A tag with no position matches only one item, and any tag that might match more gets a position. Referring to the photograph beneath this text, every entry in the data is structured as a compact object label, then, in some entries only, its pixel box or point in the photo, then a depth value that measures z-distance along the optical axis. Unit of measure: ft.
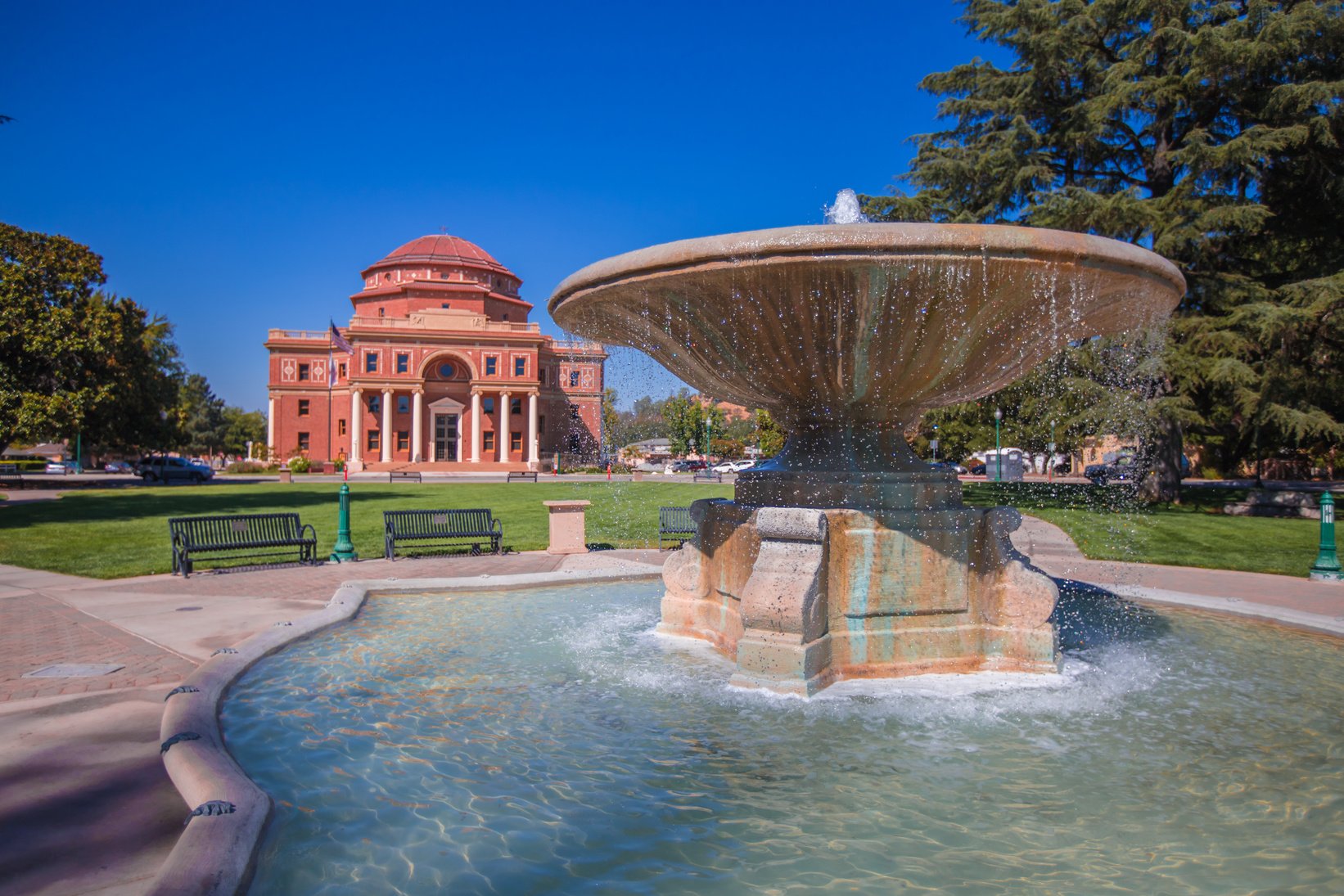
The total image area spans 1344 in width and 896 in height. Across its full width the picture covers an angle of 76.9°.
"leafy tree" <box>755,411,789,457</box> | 197.06
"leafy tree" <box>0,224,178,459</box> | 94.48
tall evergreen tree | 64.13
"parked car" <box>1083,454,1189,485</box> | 79.41
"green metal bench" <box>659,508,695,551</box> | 45.50
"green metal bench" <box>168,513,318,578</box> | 35.45
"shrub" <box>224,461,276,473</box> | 204.64
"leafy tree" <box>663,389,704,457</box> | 253.03
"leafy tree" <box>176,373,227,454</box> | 306.35
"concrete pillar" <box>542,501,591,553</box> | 43.09
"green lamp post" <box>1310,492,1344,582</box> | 34.30
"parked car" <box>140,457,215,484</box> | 150.10
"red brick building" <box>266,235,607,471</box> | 219.61
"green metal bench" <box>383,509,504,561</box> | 41.42
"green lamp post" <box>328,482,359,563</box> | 39.11
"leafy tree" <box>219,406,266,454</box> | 323.16
